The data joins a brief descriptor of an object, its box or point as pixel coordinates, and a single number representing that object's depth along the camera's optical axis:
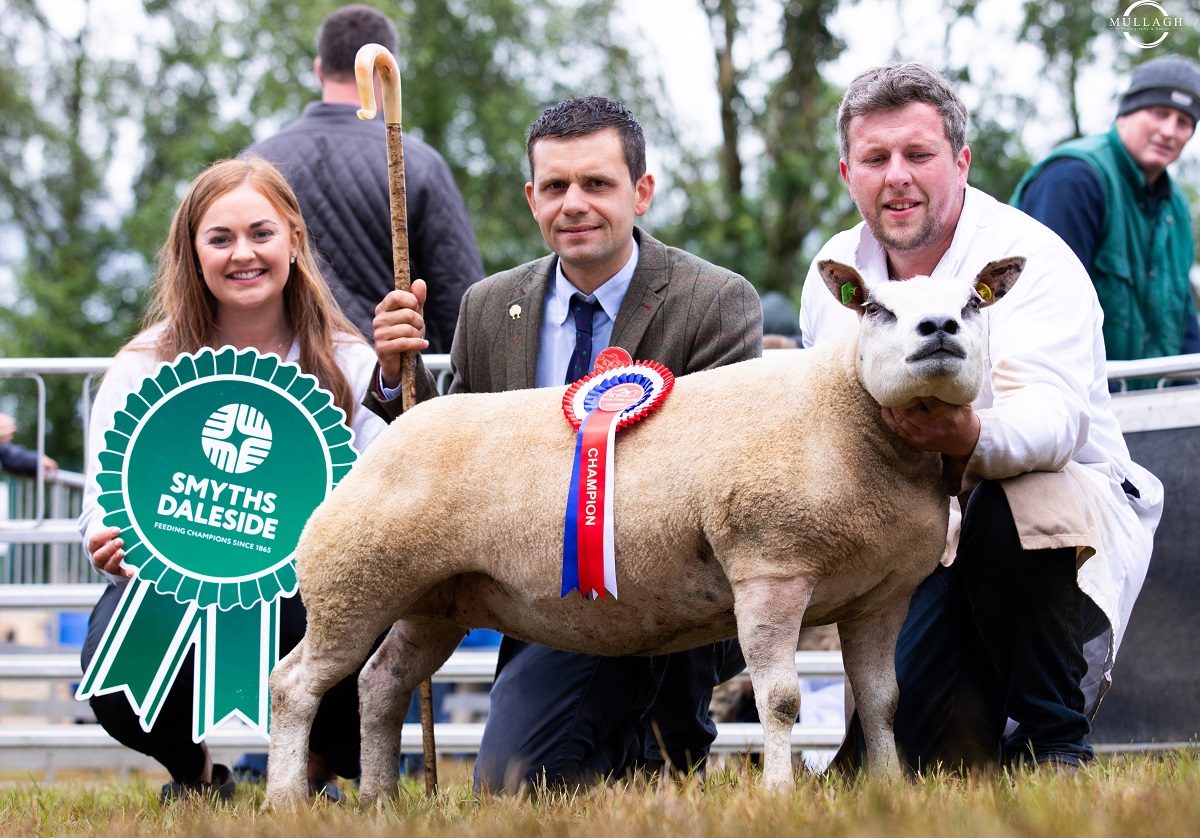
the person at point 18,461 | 7.03
